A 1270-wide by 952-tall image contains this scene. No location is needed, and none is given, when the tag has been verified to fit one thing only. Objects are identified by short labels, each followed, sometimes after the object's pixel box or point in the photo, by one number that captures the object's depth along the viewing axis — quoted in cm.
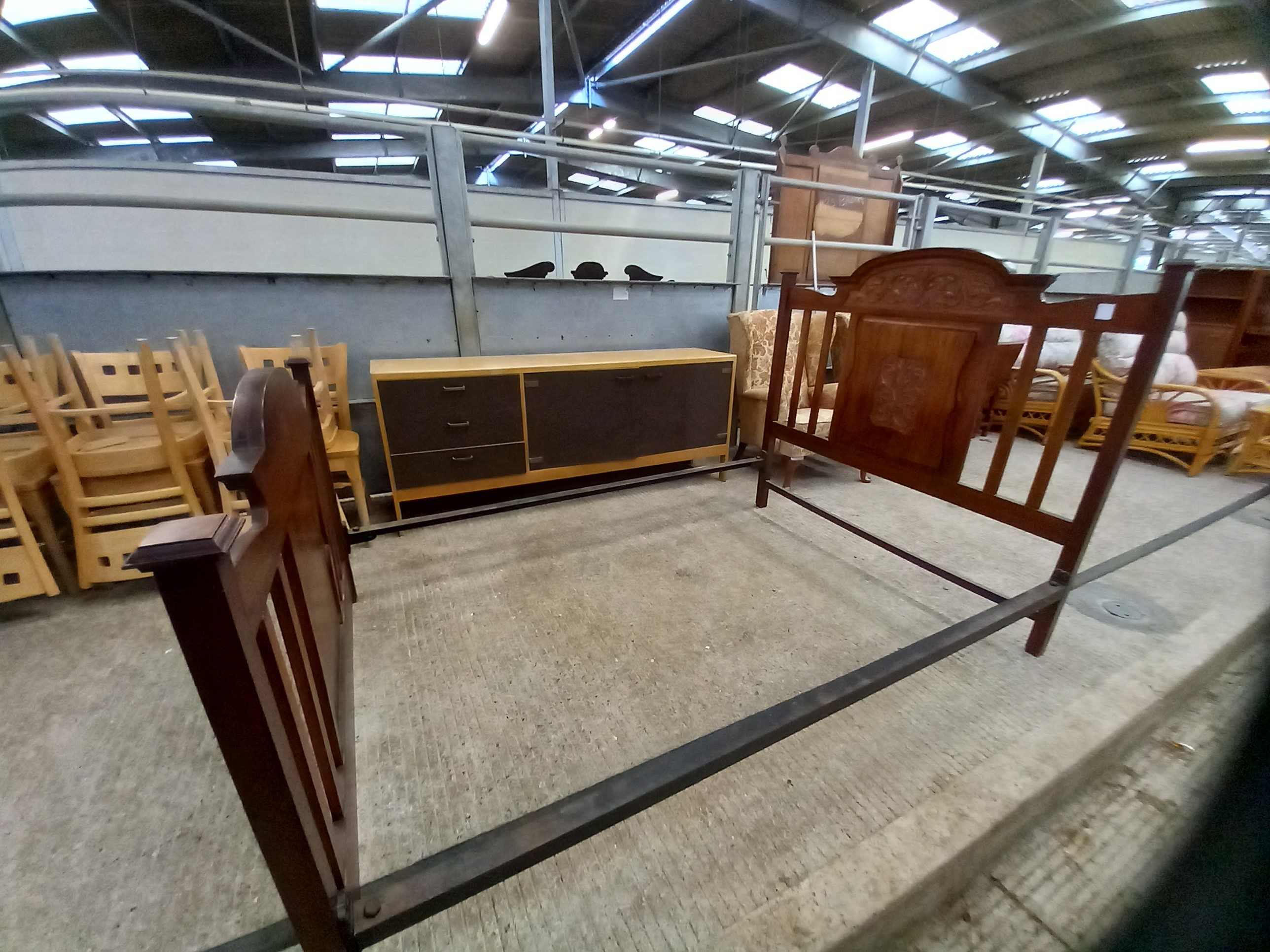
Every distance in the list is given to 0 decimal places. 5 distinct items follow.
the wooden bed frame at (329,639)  40
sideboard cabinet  195
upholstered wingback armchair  263
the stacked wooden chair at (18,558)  141
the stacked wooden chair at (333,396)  181
